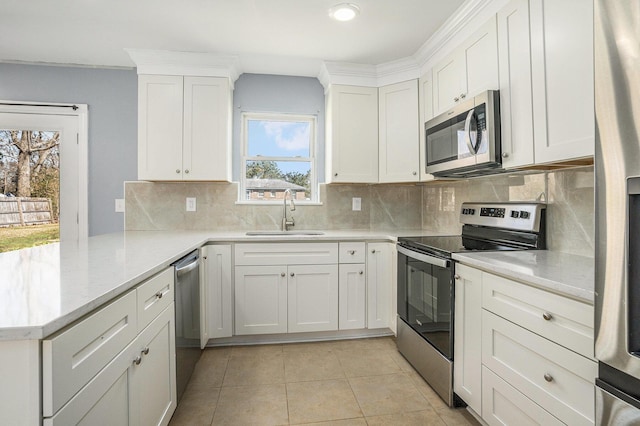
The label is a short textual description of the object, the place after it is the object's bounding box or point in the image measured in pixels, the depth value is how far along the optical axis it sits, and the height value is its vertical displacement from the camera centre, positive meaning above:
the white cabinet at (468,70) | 1.83 +0.95
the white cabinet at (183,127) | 2.65 +0.75
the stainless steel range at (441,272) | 1.74 -0.37
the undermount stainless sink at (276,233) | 2.80 -0.17
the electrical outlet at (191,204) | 2.98 +0.10
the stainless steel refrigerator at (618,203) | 0.66 +0.02
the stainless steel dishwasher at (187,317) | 1.66 -0.60
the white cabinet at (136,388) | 0.83 -0.58
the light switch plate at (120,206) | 2.95 +0.08
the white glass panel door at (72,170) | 2.88 +0.41
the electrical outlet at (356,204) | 3.17 +0.10
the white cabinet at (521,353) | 1.05 -0.56
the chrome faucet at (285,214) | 2.99 +0.00
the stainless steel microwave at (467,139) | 1.75 +0.47
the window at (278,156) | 3.13 +0.59
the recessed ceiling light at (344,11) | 2.00 +1.33
